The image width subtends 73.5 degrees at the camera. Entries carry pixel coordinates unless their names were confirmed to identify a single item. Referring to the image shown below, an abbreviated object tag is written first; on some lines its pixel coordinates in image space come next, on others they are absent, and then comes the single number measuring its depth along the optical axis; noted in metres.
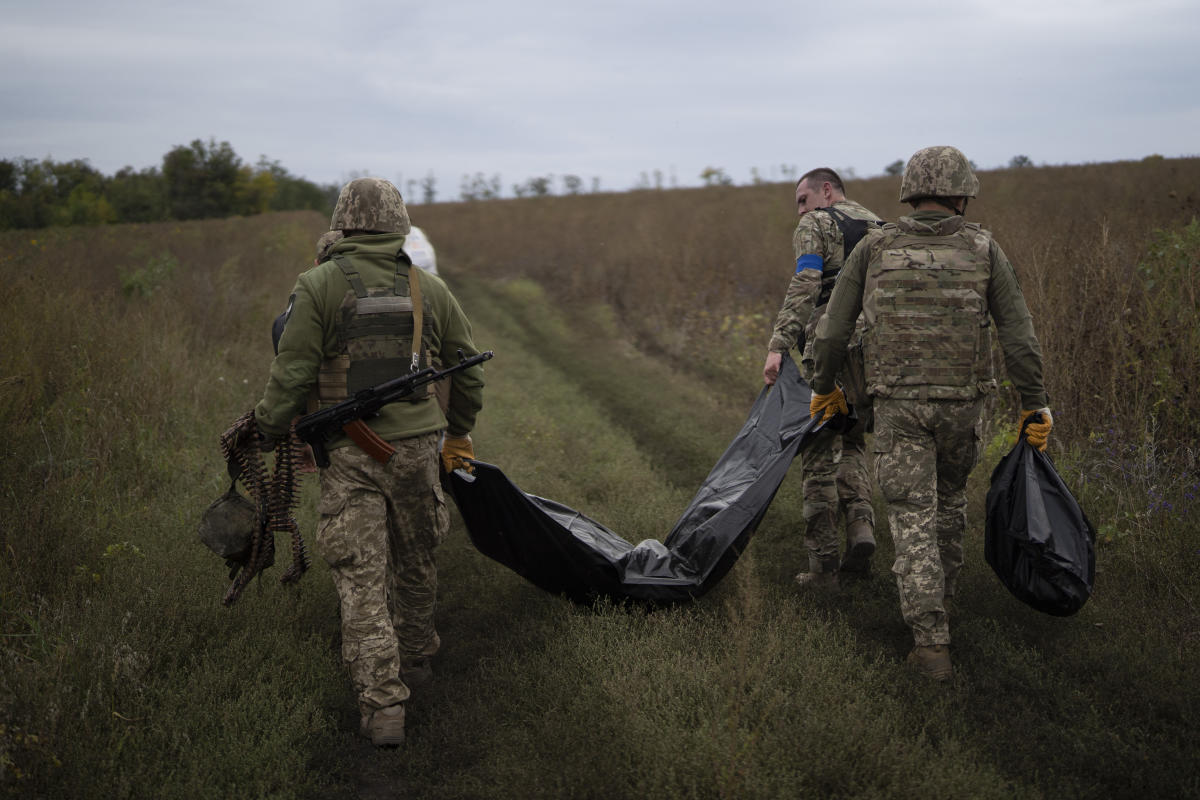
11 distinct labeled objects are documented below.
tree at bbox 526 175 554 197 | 41.93
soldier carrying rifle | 3.48
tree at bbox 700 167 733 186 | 34.81
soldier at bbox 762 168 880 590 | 4.91
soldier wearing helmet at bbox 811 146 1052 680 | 3.82
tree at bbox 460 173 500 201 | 43.81
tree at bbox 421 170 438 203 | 47.72
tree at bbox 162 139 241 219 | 28.27
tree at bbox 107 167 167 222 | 21.05
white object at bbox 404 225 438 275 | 12.98
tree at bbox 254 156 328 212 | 40.95
